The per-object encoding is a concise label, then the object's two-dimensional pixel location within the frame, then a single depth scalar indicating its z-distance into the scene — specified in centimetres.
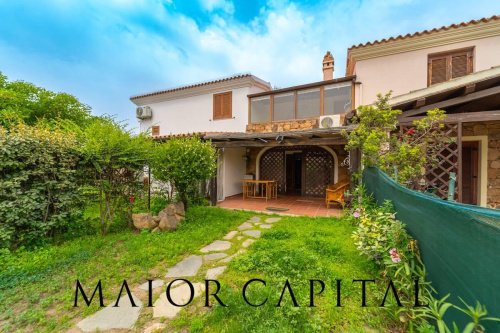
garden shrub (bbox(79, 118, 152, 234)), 479
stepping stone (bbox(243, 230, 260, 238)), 506
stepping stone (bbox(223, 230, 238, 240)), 501
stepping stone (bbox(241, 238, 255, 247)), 447
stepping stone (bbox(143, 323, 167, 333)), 221
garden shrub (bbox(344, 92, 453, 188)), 446
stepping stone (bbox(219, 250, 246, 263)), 376
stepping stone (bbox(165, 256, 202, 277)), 338
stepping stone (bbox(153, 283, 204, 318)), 248
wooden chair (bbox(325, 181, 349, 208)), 762
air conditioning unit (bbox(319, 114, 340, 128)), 879
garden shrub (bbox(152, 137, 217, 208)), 564
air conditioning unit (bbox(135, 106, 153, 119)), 1391
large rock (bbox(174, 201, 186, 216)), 576
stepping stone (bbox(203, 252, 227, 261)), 390
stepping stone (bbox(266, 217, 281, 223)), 625
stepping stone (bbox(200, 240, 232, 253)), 431
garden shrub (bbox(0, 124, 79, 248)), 388
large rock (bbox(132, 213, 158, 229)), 527
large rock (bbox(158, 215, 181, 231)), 525
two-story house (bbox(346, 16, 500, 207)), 463
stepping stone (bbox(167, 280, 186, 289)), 305
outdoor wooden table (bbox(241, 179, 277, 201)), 992
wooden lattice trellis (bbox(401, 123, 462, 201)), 452
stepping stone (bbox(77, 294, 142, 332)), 228
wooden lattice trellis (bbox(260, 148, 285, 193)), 1149
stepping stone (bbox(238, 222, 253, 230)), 564
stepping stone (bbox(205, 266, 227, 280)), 324
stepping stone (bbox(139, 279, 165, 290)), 301
